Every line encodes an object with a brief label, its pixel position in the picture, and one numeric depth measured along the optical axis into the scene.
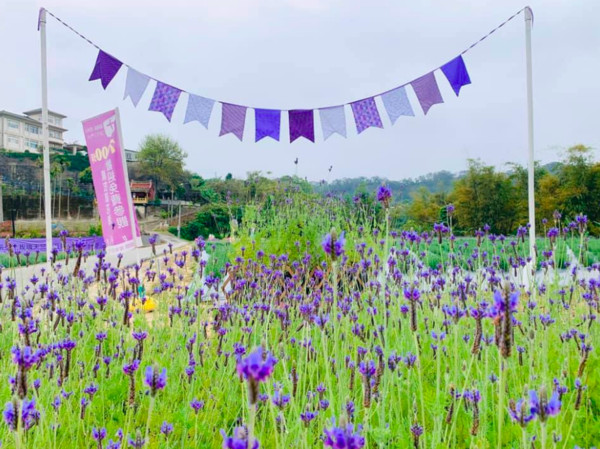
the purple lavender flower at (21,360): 0.85
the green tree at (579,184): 23.48
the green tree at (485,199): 26.41
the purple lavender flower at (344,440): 0.63
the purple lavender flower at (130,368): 1.38
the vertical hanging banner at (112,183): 5.33
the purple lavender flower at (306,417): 1.33
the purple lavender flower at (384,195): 1.36
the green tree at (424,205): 26.65
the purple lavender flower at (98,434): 1.41
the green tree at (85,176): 35.25
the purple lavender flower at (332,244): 0.94
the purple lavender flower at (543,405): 0.75
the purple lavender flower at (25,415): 1.01
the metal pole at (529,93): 5.82
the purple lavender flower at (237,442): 0.64
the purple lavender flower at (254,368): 0.57
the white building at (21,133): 49.78
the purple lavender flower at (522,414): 0.89
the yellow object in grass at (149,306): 5.45
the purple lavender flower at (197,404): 1.61
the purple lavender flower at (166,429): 1.52
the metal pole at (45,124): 5.46
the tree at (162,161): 35.84
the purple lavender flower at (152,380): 0.89
